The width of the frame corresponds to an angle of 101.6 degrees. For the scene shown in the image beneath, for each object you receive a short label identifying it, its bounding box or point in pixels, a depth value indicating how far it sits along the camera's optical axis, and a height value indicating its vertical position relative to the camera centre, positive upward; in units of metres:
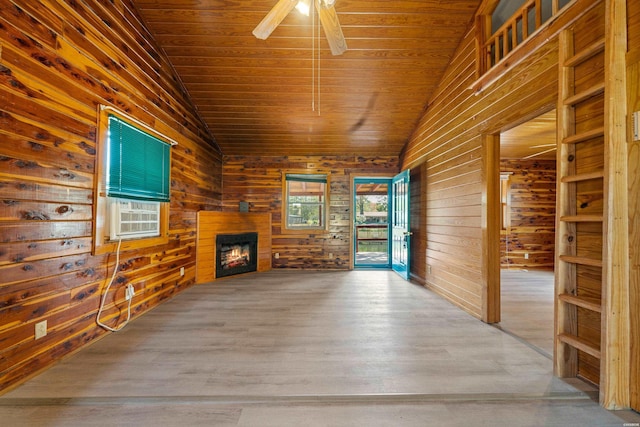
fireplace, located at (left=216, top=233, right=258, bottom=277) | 4.67 -0.74
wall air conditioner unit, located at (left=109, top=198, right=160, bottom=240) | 2.51 -0.06
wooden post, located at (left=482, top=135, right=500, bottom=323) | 2.75 -0.16
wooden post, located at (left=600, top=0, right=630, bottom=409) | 1.53 -0.08
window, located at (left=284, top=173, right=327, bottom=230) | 5.66 +0.28
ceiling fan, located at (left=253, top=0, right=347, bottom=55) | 1.98 +1.57
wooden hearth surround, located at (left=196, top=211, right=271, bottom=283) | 4.34 -0.32
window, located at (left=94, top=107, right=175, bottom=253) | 2.39 +0.31
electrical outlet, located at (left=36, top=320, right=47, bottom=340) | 1.86 -0.84
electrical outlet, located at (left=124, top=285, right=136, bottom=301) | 2.68 -0.82
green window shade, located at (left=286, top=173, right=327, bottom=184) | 5.66 +0.81
